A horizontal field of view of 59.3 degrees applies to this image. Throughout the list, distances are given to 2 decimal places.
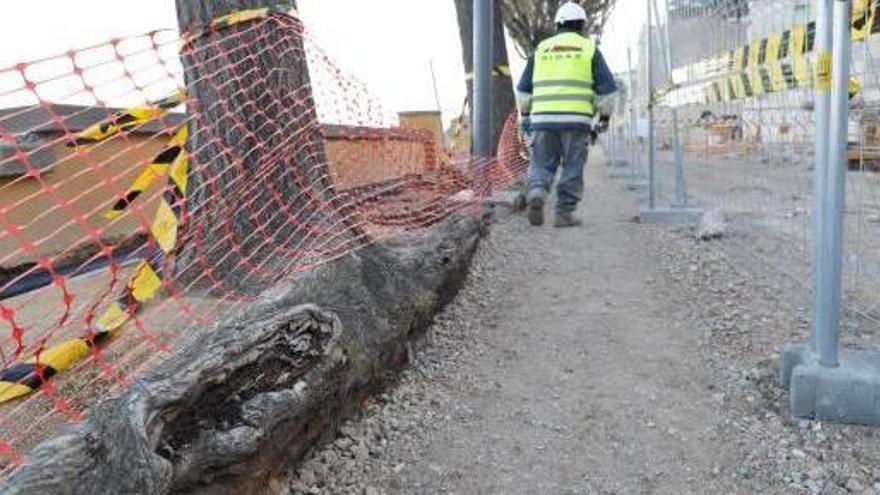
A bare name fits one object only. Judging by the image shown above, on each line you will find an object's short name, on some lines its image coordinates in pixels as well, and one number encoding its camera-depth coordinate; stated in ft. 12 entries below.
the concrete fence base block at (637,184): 29.64
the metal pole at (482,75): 20.13
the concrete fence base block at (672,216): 19.60
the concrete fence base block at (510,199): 20.31
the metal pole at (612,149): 42.91
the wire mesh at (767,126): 11.84
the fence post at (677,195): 19.58
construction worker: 19.34
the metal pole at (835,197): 7.86
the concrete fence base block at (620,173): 36.62
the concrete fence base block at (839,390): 8.14
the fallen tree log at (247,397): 5.20
